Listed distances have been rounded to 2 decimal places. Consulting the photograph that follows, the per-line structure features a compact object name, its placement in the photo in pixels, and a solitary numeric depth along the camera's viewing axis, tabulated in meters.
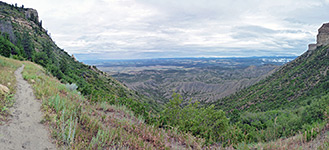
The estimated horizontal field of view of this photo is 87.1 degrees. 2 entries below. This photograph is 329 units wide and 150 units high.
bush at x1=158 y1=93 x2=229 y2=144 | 9.11
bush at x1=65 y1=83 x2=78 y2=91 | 10.16
